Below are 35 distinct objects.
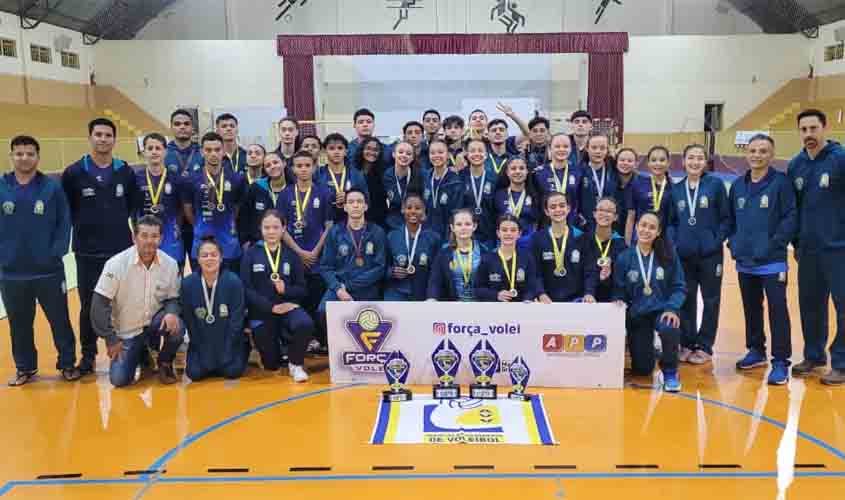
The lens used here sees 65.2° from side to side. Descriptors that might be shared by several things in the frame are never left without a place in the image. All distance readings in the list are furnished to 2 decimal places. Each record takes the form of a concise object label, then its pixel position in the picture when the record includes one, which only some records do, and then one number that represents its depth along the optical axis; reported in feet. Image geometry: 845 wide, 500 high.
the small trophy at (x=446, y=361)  14.94
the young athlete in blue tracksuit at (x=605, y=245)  15.83
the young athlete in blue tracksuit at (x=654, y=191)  17.10
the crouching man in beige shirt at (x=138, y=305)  15.08
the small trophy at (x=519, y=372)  14.84
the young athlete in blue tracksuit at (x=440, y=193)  18.16
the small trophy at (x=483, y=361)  14.87
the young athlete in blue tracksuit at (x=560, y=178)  18.02
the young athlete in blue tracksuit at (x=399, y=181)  18.30
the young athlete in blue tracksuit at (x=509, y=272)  15.75
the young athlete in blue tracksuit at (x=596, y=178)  17.92
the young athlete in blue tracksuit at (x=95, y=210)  15.96
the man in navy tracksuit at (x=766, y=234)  15.25
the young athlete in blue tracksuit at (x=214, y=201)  17.58
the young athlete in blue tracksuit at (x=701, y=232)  16.24
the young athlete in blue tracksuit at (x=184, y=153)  18.26
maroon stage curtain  67.67
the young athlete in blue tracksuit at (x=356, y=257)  16.80
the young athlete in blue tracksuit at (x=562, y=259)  15.89
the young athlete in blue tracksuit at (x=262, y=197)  17.80
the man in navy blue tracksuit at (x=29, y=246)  14.98
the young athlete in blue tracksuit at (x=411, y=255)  16.74
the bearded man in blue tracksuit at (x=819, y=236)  14.90
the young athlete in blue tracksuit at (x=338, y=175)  18.45
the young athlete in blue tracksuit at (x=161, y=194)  17.01
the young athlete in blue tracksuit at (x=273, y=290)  16.12
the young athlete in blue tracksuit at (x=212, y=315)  15.71
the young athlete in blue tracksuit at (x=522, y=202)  17.48
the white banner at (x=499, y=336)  14.67
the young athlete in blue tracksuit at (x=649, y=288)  15.14
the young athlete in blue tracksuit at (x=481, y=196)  18.06
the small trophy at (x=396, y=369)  15.15
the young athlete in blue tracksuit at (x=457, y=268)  15.94
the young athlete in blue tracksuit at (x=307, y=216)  17.58
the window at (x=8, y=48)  58.84
